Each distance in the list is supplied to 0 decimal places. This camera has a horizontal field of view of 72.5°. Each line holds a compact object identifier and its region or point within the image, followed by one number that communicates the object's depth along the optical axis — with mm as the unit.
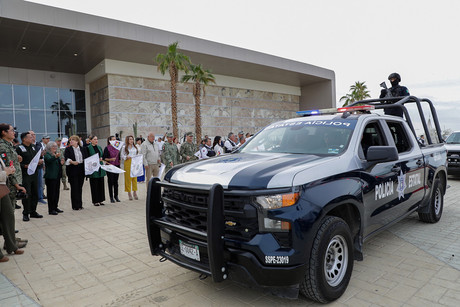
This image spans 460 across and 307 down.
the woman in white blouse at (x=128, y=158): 9672
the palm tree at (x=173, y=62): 23141
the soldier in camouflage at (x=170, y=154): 10633
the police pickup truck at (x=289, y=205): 2760
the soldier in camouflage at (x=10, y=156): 5590
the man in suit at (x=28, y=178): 7332
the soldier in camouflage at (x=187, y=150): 11203
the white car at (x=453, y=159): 11062
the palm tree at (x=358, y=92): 46219
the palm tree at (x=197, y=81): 26516
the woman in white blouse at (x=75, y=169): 8391
